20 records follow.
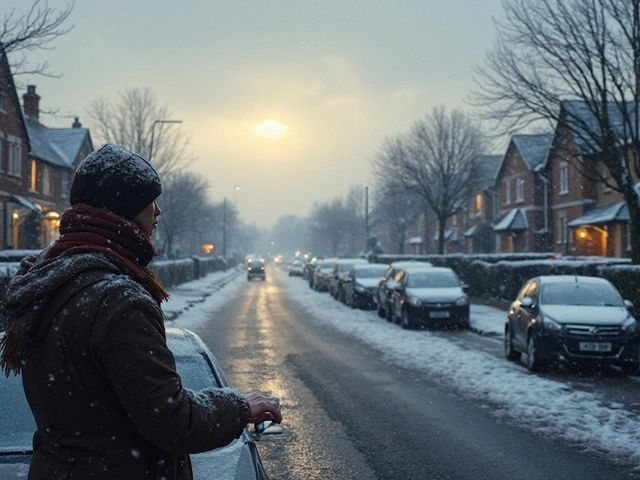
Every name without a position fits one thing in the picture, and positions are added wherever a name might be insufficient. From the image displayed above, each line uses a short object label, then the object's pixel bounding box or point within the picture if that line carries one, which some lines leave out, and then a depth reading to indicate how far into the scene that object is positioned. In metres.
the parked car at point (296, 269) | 71.67
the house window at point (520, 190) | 47.94
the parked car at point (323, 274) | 39.66
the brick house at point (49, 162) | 40.78
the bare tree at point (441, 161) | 40.62
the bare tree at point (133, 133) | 32.78
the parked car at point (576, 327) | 11.54
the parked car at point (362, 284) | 26.76
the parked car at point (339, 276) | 31.03
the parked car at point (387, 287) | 22.03
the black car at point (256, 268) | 58.03
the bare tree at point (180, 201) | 48.34
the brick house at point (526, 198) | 45.50
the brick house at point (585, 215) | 34.91
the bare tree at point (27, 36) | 15.44
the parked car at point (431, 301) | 19.09
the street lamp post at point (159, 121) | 28.84
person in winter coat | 2.00
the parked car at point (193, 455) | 3.50
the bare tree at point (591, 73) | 19.47
